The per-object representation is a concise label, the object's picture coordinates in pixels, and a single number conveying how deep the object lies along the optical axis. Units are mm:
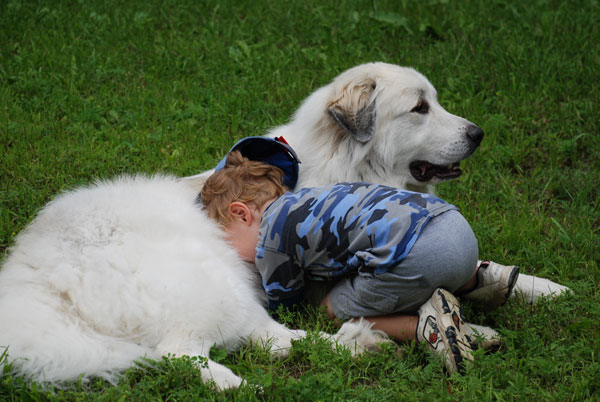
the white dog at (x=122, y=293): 5609
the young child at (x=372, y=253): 6461
